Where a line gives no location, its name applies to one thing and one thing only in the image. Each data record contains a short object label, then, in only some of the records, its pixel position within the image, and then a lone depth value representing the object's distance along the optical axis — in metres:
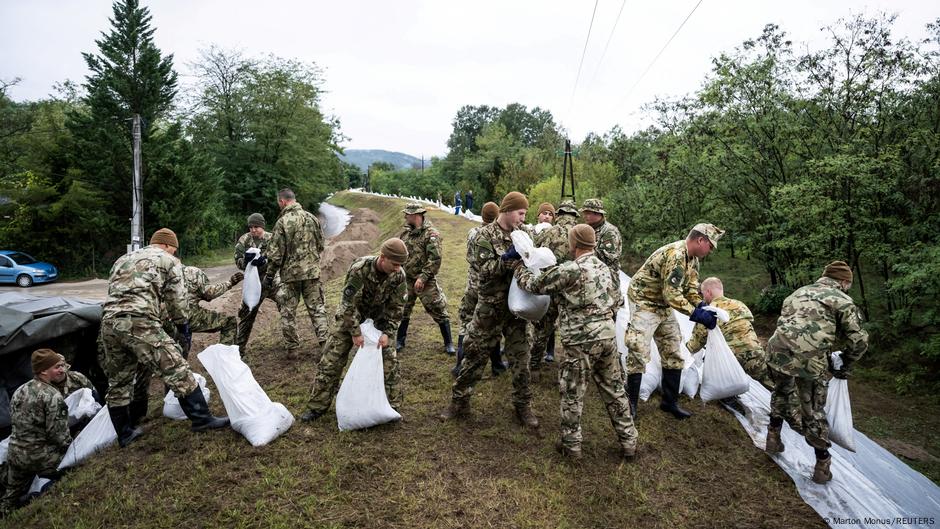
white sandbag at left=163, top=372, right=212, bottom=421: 4.53
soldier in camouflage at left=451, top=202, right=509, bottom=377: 5.21
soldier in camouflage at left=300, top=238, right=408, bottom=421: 4.11
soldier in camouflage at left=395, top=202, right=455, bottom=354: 5.82
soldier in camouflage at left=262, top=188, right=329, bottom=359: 5.89
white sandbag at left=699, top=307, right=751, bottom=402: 4.59
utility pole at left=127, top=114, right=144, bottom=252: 16.23
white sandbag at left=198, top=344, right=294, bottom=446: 4.05
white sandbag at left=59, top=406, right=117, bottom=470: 4.04
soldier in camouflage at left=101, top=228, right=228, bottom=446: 4.00
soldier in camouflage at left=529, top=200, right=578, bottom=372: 5.30
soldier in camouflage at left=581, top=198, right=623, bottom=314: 5.40
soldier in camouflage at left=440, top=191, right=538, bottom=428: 4.21
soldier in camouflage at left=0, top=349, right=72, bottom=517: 3.94
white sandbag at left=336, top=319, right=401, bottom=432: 4.04
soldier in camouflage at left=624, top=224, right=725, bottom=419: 4.43
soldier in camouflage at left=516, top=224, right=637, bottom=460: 3.75
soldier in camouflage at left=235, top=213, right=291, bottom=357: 5.82
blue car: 15.42
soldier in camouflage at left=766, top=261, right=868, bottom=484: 3.92
